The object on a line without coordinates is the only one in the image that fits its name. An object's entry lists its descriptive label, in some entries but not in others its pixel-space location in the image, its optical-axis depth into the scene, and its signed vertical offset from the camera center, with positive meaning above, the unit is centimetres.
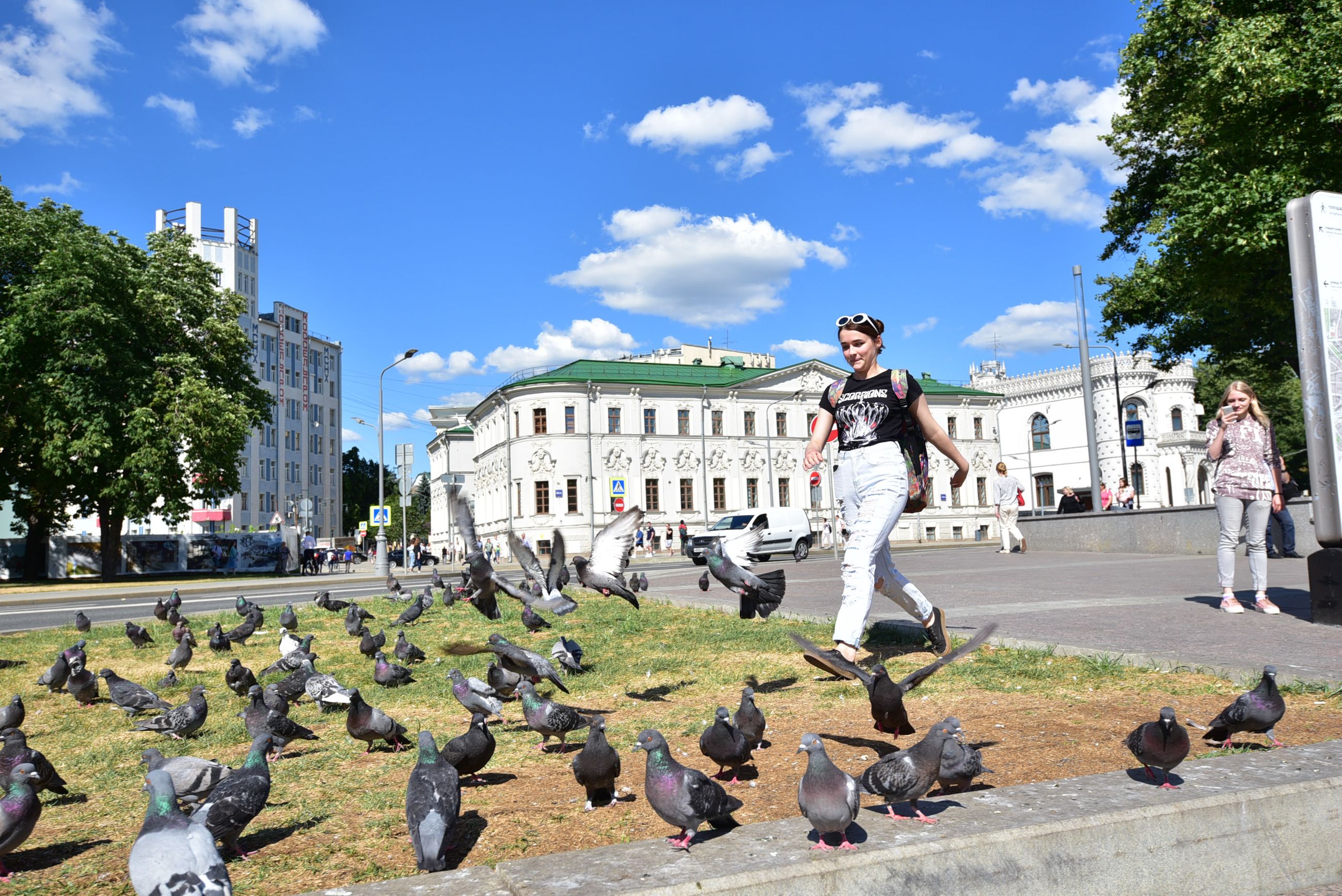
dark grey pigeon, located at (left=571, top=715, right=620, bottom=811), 380 -101
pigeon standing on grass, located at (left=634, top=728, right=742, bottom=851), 306 -93
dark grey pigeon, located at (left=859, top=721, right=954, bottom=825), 318 -92
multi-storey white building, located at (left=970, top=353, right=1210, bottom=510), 6775 +533
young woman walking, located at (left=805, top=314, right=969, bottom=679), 594 +38
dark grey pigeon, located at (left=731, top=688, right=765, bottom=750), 445 -98
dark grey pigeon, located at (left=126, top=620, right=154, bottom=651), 1125 -115
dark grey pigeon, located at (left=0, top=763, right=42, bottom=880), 349 -102
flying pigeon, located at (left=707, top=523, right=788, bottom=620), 663 -48
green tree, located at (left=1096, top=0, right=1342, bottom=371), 1908 +785
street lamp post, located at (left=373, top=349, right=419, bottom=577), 3562 -86
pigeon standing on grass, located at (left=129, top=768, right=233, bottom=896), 270 -94
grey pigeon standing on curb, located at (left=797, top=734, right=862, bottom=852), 274 -86
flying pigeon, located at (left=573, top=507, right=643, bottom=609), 775 -33
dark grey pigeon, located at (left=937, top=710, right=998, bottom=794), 356 -100
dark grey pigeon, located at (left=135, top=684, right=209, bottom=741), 616 -120
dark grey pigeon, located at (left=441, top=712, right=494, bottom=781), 435 -105
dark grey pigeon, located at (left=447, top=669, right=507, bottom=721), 561 -106
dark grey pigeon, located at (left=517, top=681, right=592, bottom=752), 506 -106
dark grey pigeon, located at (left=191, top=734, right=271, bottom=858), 347 -102
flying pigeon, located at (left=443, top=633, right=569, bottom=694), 628 -93
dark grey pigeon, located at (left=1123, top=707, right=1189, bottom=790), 328 -87
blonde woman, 879 +14
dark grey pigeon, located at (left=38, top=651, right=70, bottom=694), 810 -113
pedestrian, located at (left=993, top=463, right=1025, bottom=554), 2244 +8
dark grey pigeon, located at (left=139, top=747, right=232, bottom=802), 422 -109
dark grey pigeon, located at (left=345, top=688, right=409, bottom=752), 523 -109
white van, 3709 -63
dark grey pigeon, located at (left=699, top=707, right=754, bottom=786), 398 -97
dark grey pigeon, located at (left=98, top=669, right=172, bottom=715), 698 -117
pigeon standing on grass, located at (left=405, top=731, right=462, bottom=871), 319 -100
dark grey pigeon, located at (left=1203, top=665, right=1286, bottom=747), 404 -94
